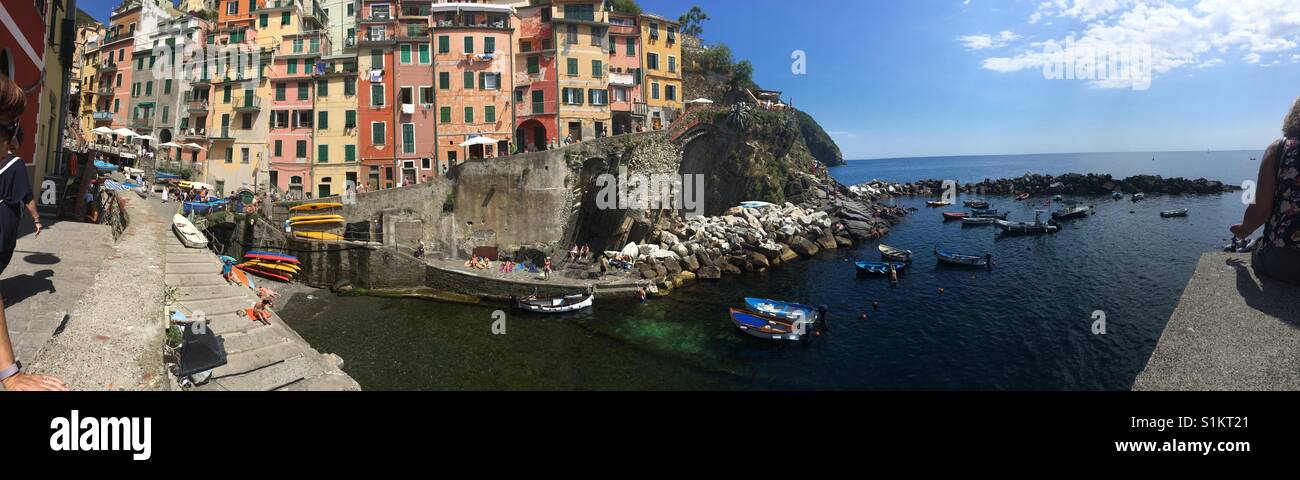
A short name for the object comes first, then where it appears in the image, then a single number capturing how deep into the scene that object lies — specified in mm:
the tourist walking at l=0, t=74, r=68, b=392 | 3395
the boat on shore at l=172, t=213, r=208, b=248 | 22688
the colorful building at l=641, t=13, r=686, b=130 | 49531
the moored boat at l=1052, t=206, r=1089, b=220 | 64312
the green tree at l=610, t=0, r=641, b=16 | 60872
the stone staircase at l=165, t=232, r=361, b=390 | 13859
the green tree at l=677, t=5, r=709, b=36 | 76562
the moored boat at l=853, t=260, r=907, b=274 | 39925
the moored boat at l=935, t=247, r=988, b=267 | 41969
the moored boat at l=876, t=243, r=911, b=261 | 43875
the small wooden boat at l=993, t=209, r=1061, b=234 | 56491
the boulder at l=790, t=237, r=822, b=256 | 47375
